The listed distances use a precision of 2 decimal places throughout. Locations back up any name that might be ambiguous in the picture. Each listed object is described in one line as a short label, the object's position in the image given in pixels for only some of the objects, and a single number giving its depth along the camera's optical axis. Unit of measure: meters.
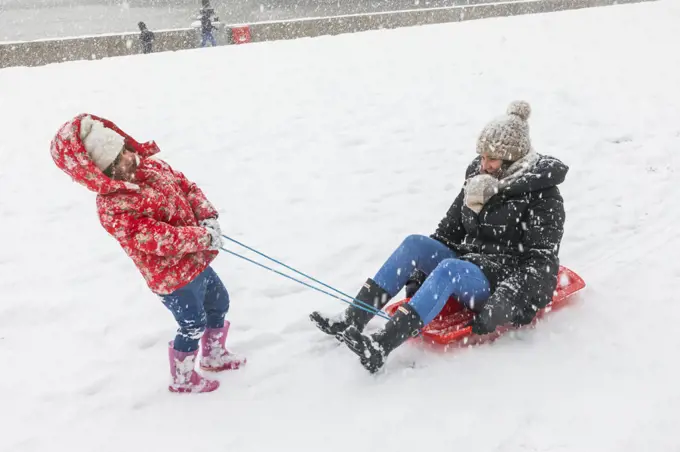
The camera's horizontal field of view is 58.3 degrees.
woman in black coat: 3.39
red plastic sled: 3.51
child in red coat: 2.77
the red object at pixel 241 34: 12.83
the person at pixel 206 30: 12.74
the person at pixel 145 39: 11.86
